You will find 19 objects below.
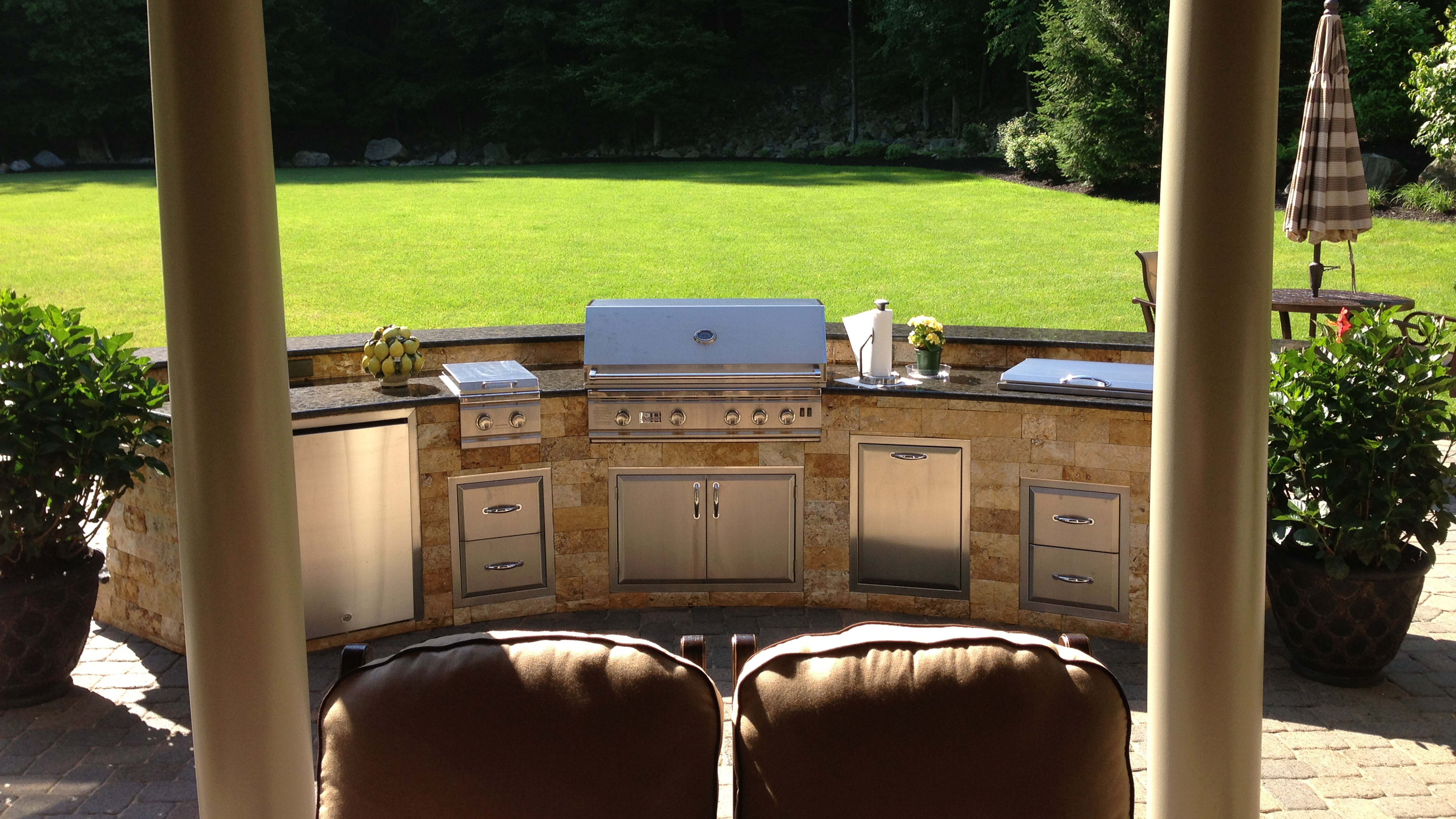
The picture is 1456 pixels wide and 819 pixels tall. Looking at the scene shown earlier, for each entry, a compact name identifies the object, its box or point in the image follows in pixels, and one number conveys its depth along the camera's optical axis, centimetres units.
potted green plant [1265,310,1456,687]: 467
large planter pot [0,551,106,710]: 469
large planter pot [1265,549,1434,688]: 483
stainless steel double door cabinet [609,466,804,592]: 581
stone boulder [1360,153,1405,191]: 1827
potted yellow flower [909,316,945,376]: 589
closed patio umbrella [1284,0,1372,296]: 827
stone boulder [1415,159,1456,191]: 1755
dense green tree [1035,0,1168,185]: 2116
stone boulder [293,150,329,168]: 3447
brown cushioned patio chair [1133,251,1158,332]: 997
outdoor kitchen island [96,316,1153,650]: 539
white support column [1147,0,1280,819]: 211
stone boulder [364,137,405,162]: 3569
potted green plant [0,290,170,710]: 459
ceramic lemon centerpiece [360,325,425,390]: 564
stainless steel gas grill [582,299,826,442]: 564
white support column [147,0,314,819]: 217
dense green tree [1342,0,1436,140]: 1958
